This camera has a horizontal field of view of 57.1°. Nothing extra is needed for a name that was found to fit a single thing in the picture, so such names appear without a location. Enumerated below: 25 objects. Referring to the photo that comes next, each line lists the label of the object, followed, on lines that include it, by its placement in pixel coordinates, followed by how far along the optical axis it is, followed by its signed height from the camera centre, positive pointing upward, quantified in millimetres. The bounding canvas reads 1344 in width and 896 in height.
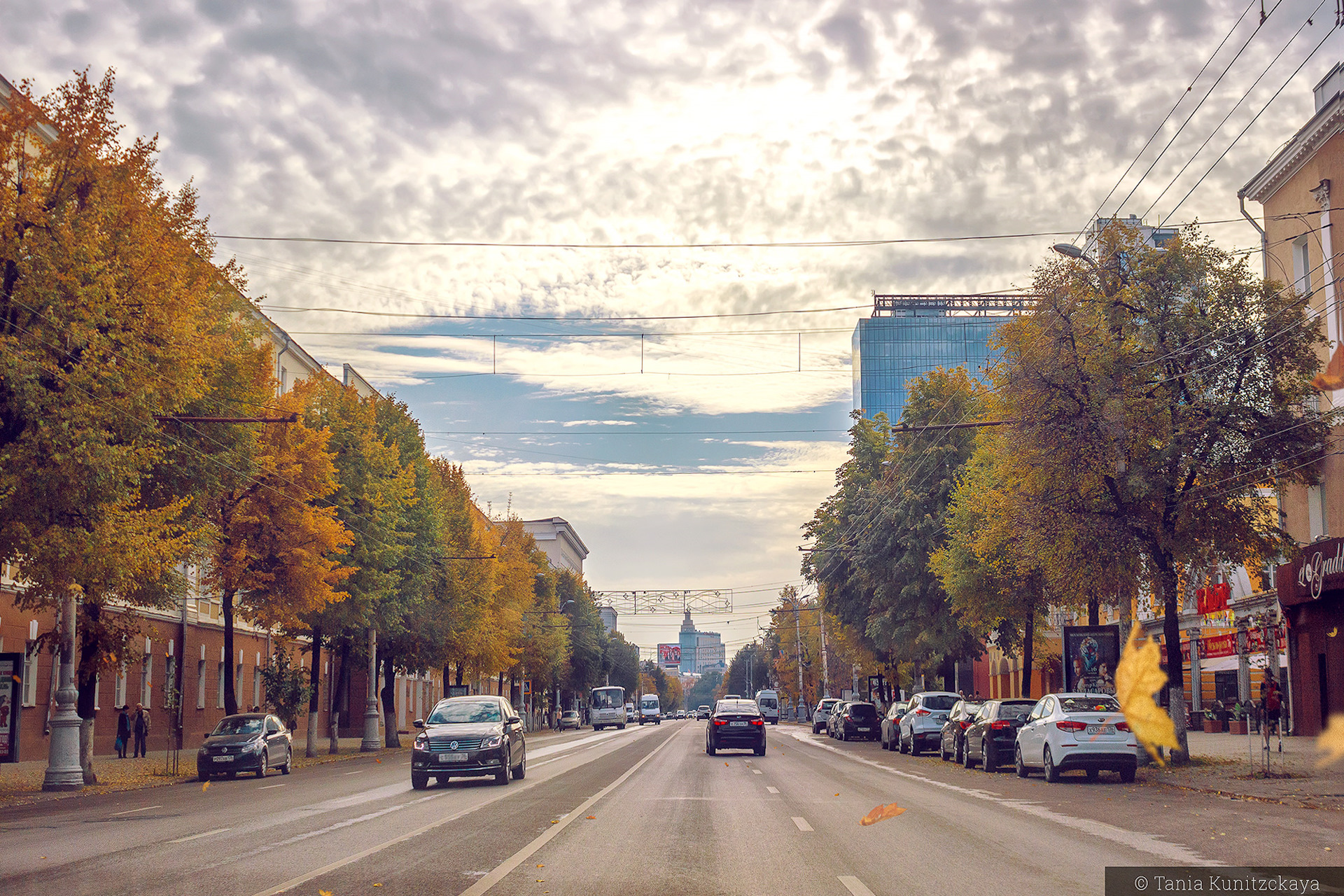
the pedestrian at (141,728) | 39125 -3394
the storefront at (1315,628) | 32125 -378
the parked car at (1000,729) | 27734 -2556
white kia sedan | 22422 -2227
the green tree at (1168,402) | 25672 +4461
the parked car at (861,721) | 51875 -4372
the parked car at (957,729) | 31656 -2962
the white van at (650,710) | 116250 -8684
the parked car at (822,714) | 63250 -5085
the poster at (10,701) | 27422 -1846
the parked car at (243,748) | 28922 -3016
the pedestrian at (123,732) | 38938 -3519
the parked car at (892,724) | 40844 -3594
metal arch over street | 86000 +1197
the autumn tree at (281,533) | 31922 +2255
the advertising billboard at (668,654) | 186750 -5456
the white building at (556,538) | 164625 +10854
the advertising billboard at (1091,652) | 30297 -885
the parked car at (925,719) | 37188 -3091
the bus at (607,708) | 93312 -6777
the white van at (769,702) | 111094 -8006
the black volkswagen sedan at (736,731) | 37000 -3390
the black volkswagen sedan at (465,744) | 22812 -2330
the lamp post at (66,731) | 24984 -2258
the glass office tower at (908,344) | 156500 +34358
